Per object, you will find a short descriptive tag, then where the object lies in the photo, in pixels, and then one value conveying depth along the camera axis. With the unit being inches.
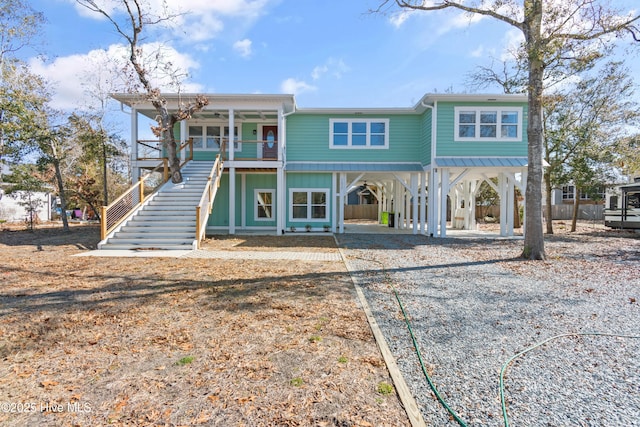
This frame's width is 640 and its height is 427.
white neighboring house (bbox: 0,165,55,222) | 940.0
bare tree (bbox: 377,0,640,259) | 313.4
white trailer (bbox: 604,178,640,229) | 667.4
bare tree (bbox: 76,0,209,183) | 462.6
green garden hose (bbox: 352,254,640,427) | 87.6
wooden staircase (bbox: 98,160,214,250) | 382.0
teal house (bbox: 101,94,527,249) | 529.7
